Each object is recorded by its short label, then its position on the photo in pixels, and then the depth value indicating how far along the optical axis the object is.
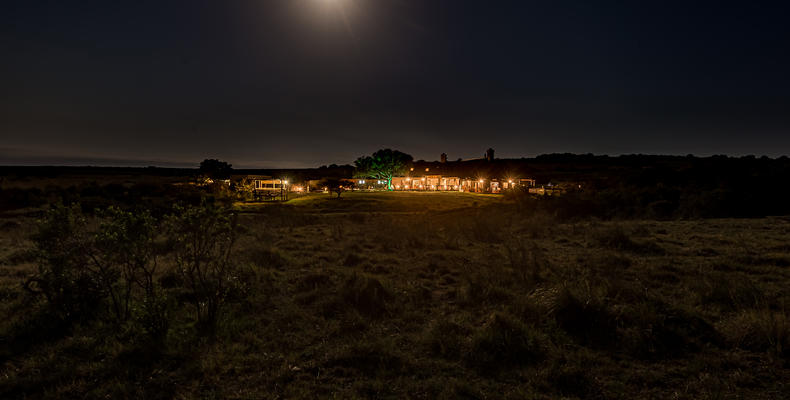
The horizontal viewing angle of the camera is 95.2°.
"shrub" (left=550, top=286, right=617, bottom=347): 5.68
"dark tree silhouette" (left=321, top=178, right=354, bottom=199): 58.92
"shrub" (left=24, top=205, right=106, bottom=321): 6.19
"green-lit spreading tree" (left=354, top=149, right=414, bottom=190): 66.94
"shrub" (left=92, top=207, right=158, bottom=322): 5.97
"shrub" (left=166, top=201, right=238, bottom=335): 6.27
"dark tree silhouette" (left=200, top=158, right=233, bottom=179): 62.19
